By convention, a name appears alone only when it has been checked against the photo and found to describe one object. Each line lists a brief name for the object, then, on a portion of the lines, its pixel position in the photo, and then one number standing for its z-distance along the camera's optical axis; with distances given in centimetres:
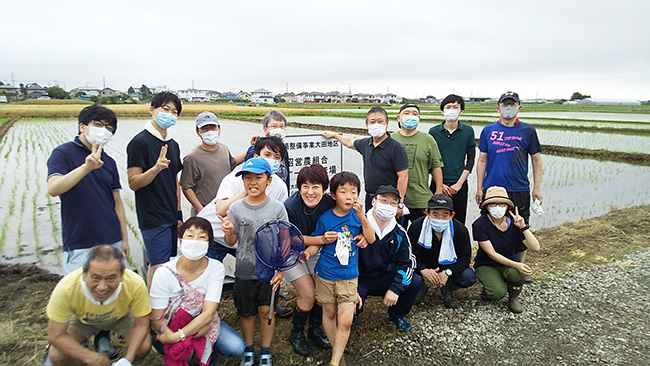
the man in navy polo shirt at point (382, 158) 395
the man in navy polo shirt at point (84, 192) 274
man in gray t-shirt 376
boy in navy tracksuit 322
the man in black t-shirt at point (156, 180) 318
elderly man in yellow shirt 229
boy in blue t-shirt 296
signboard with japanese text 493
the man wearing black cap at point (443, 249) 369
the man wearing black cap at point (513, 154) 433
